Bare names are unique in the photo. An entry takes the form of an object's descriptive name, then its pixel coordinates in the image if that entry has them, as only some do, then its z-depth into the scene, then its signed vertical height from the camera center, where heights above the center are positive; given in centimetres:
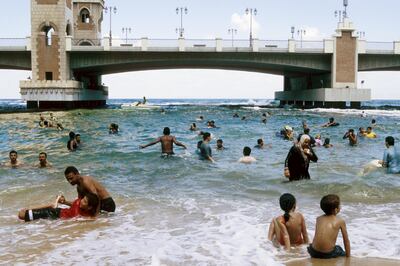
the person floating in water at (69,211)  934 -219
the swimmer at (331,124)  3108 -190
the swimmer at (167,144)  1809 -184
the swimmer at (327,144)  2136 -214
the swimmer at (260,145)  2111 -216
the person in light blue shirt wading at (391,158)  1381 -177
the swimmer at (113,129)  2805 -201
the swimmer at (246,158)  1705 -219
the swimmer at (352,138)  2233 -199
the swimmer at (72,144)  2044 -207
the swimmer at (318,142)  2173 -209
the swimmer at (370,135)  2540 -210
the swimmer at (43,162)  1585 -220
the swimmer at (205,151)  1741 -200
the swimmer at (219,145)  2038 -209
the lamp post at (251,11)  7479 +1216
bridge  5262 +375
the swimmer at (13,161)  1609 -218
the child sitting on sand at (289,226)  723 -192
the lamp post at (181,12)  7288 +1159
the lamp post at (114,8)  8925 +1477
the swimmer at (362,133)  2562 -201
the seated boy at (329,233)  674 -186
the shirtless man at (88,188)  890 -175
